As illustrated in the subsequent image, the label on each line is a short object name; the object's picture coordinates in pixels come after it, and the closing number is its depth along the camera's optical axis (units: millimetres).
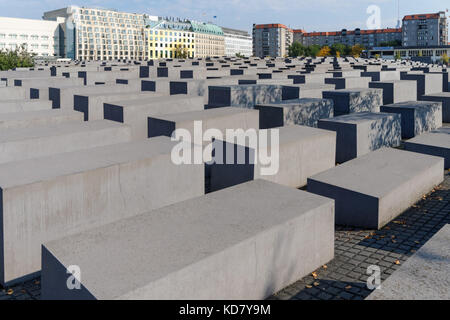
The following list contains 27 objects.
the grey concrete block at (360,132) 11836
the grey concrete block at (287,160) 8969
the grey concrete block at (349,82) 21078
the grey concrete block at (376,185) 7676
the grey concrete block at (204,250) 4281
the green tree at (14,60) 37638
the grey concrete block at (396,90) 18703
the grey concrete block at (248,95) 16031
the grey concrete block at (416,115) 15055
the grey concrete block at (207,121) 11656
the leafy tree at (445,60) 95581
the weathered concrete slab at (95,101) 15531
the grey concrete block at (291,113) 13539
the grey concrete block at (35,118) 11945
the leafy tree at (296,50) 138375
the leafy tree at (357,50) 126750
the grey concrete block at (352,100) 15742
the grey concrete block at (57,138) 9344
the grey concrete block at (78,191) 6105
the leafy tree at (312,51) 139250
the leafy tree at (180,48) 148750
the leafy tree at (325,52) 133500
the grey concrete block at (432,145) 11289
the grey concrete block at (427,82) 22125
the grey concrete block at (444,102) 18730
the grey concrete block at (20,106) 14930
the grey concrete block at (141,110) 13344
